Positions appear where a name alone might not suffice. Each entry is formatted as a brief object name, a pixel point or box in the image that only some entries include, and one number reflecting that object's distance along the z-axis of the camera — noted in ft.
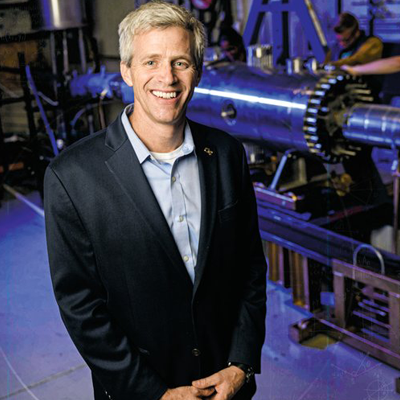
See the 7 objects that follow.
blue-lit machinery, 5.90
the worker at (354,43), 9.16
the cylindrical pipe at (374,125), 5.80
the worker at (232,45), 9.89
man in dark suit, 2.91
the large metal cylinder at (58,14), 8.74
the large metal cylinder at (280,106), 6.20
